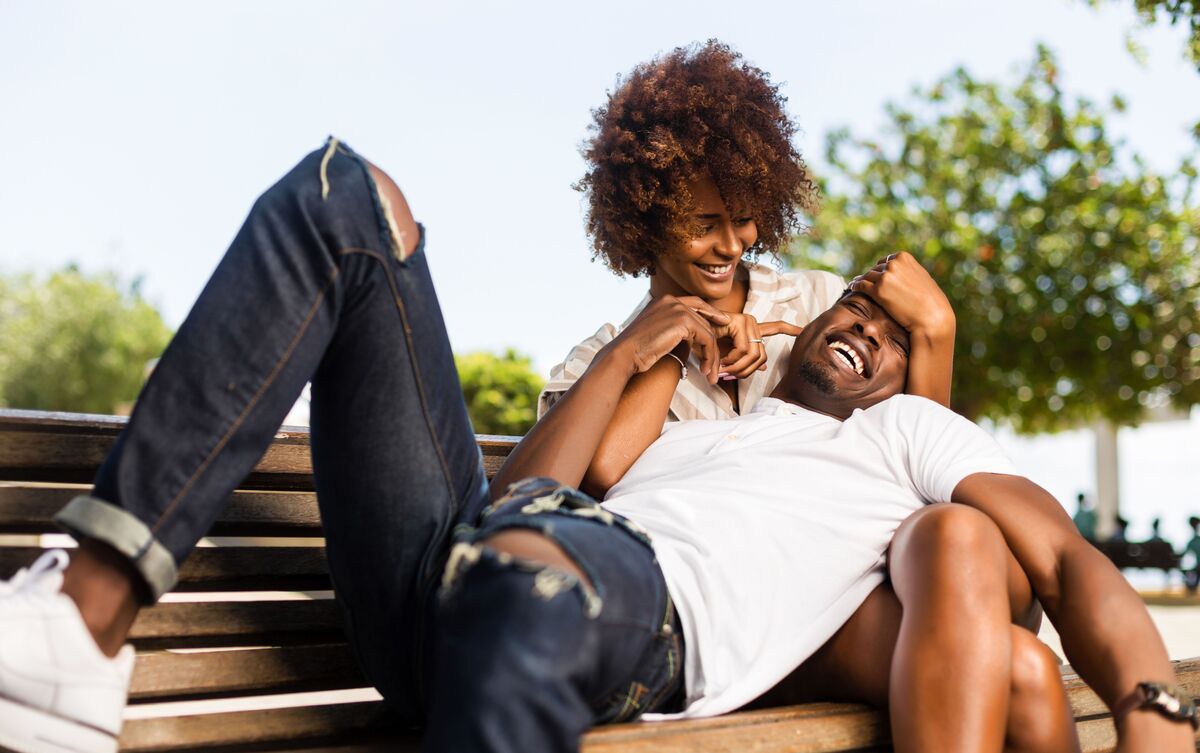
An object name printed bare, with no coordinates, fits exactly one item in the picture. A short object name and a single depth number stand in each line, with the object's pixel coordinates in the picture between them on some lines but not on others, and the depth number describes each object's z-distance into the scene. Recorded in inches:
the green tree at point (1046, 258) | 615.5
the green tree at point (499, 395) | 564.7
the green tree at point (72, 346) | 1775.3
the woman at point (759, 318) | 78.9
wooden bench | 79.4
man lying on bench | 64.7
